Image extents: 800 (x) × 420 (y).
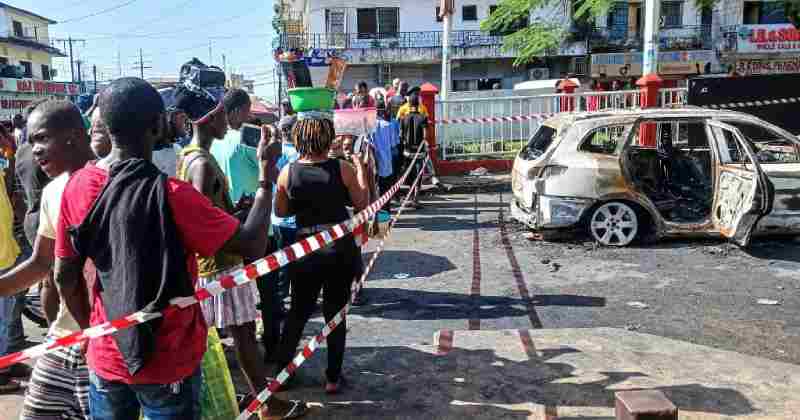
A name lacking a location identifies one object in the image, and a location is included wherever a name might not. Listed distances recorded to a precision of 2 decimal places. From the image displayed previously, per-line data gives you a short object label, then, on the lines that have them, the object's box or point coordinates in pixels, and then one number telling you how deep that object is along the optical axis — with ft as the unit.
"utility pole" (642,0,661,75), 42.63
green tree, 50.36
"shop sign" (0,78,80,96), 144.30
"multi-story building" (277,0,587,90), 137.69
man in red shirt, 6.89
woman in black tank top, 13.42
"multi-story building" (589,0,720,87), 132.05
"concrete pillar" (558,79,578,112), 49.34
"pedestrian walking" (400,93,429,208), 37.11
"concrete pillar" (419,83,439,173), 46.14
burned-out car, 24.97
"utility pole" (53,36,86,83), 226.17
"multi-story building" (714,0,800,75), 131.13
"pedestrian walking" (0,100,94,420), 8.47
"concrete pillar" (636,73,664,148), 44.73
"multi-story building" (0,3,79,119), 145.28
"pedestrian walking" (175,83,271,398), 12.23
